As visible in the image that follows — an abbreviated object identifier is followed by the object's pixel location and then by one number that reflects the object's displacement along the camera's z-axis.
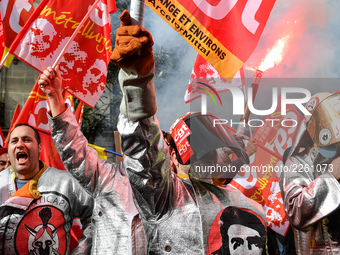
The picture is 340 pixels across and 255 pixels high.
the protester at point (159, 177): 2.88
